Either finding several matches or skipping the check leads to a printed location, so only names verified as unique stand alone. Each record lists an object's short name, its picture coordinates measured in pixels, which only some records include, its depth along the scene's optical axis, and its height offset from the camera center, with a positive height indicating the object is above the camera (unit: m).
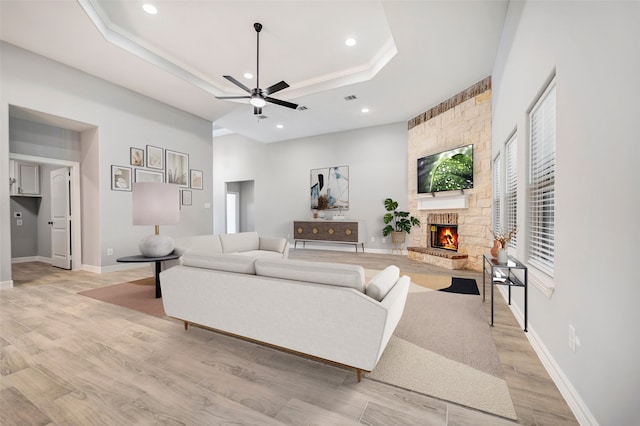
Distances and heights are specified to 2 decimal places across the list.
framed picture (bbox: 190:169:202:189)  6.41 +0.72
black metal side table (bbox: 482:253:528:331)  2.41 -0.65
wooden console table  7.21 -0.60
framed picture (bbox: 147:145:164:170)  5.54 +1.07
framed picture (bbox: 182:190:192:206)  6.23 +0.28
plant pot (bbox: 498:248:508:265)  2.71 -0.46
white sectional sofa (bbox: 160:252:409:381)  1.58 -0.60
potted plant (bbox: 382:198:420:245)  6.70 -0.32
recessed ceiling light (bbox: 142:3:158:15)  3.35 +2.48
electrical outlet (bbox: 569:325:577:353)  1.51 -0.71
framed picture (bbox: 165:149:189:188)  5.89 +0.92
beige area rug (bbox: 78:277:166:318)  3.04 -1.08
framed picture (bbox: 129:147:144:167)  5.26 +1.02
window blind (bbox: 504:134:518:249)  3.24 +0.32
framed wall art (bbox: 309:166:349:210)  7.90 +0.70
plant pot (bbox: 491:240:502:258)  2.79 -0.39
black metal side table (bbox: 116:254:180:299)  3.18 -0.57
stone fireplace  4.82 +0.29
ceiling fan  3.62 +1.59
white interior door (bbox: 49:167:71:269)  5.22 -0.17
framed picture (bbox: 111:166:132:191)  5.00 +0.58
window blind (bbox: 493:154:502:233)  4.12 +0.21
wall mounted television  5.11 +0.78
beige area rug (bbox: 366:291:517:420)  1.57 -1.06
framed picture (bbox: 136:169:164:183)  5.35 +0.68
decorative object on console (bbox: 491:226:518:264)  2.71 -0.39
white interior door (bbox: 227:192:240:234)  10.85 -0.05
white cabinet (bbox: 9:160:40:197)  5.96 +0.69
